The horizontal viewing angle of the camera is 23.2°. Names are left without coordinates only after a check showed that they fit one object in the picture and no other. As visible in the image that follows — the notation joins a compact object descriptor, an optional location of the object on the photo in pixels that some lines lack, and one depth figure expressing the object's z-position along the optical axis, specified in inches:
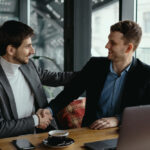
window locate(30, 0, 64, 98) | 143.8
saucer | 64.6
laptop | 55.1
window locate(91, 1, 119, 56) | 119.9
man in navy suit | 82.2
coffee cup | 66.0
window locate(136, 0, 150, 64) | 106.8
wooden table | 65.5
